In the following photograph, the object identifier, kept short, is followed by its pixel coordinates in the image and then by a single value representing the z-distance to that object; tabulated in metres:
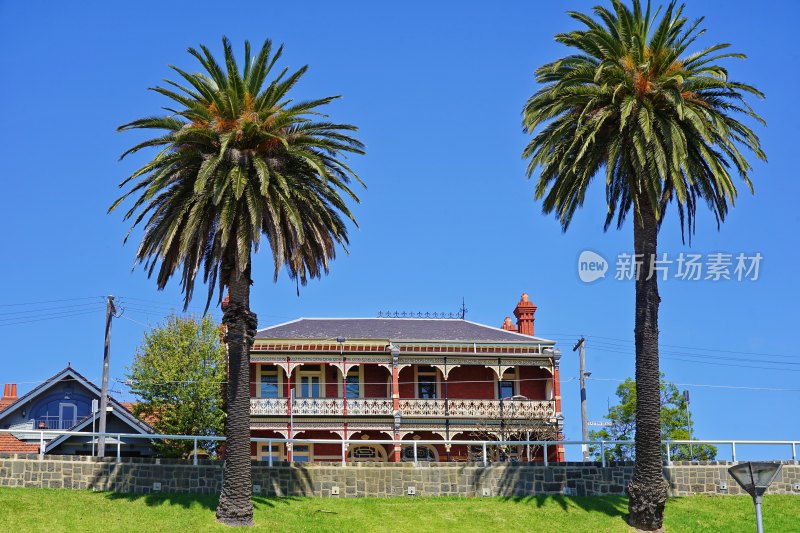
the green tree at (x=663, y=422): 61.09
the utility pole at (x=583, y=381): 46.38
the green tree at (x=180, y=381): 49.94
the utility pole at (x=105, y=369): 43.03
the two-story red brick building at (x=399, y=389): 52.59
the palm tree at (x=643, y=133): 32.62
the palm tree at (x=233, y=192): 31.62
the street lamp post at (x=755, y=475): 23.86
